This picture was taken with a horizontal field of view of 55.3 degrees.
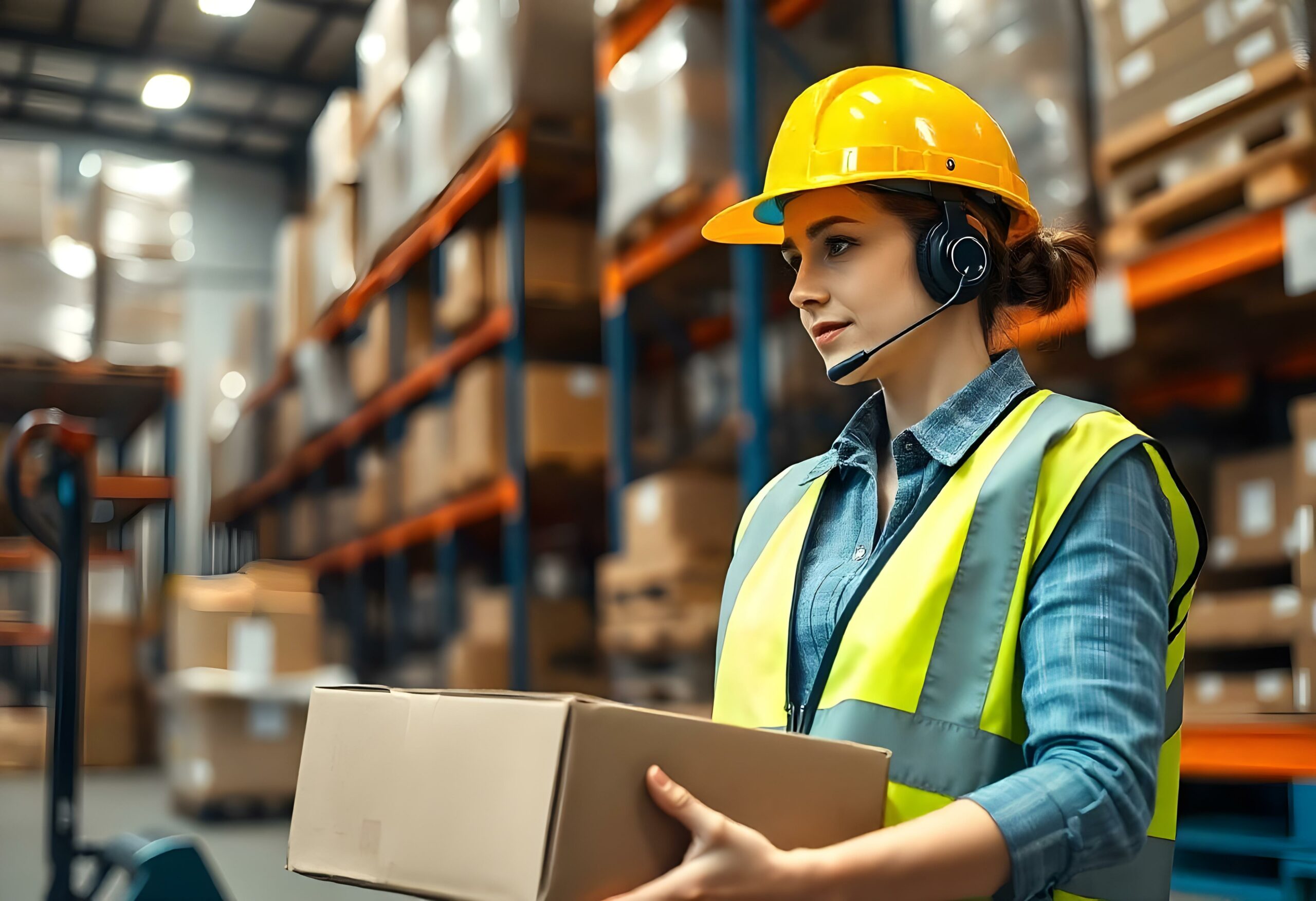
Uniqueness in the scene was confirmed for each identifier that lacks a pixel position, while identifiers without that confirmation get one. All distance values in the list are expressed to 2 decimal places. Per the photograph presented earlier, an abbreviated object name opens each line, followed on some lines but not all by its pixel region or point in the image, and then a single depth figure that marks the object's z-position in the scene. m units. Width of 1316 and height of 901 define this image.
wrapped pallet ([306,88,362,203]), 7.51
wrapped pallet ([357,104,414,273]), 6.41
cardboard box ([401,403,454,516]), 6.20
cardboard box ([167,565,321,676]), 6.50
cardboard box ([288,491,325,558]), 8.68
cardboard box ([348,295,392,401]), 7.16
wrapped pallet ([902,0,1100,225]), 3.01
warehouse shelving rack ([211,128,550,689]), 5.43
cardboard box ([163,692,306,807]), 6.19
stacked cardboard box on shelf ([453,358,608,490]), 5.40
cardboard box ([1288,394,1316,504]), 2.51
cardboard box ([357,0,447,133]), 6.44
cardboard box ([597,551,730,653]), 4.12
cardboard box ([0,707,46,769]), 7.79
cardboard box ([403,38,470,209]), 5.71
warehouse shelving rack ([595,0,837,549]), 3.85
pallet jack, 2.25
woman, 1.03
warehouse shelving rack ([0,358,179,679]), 6.80
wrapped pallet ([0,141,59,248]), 6.50
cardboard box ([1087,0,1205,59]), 2.77
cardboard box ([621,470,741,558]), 4.18
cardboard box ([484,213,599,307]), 5.56
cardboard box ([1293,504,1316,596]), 2.52
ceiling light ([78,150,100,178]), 7.88
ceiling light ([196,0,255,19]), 8.88
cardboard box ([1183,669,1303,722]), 2.77
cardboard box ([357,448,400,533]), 7.12
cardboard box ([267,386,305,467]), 9.05
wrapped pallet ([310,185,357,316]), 7.54
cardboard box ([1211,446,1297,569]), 2.93
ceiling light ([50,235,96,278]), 6.80
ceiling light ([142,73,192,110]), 9.94
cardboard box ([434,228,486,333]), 5.79
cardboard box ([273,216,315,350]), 8.52
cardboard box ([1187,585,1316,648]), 2.57
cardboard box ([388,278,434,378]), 7.04
